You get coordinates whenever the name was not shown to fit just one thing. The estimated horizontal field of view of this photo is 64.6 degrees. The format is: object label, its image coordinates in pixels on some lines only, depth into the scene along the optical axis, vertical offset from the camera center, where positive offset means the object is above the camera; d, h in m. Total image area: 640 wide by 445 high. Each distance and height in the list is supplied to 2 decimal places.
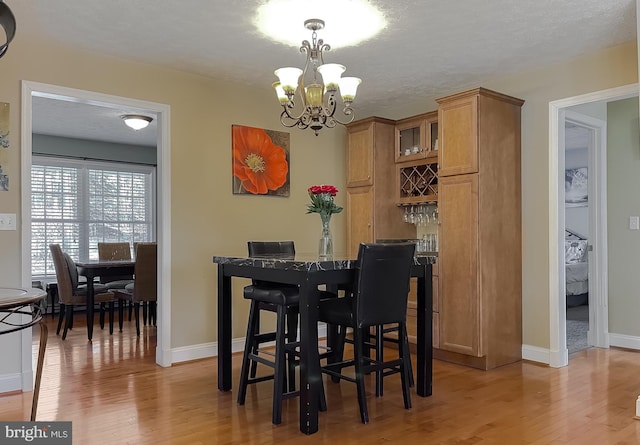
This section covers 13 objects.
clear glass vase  3.45 -0.11
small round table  1.82 -0.28
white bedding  6.61 -0.72
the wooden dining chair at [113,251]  6.79 -0.35
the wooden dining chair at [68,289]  5.25 -0.67
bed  6.64 -0.65
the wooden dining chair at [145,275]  5.09 -0.50
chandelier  3.06 +0.85
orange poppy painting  4.61 +0.60
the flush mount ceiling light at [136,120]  5.38 +1.12
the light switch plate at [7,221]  3.40 +0.03
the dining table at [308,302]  2.67 -0.47
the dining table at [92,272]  5.17 -0.49
